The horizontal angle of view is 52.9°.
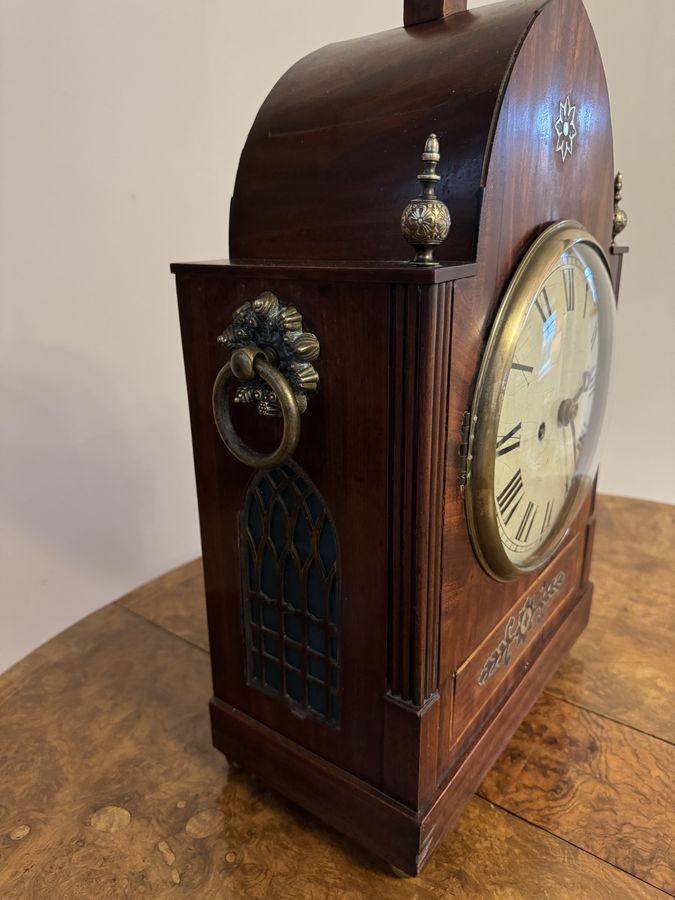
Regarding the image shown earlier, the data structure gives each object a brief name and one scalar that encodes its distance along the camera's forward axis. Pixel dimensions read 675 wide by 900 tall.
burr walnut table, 0.71
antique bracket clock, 0.61
